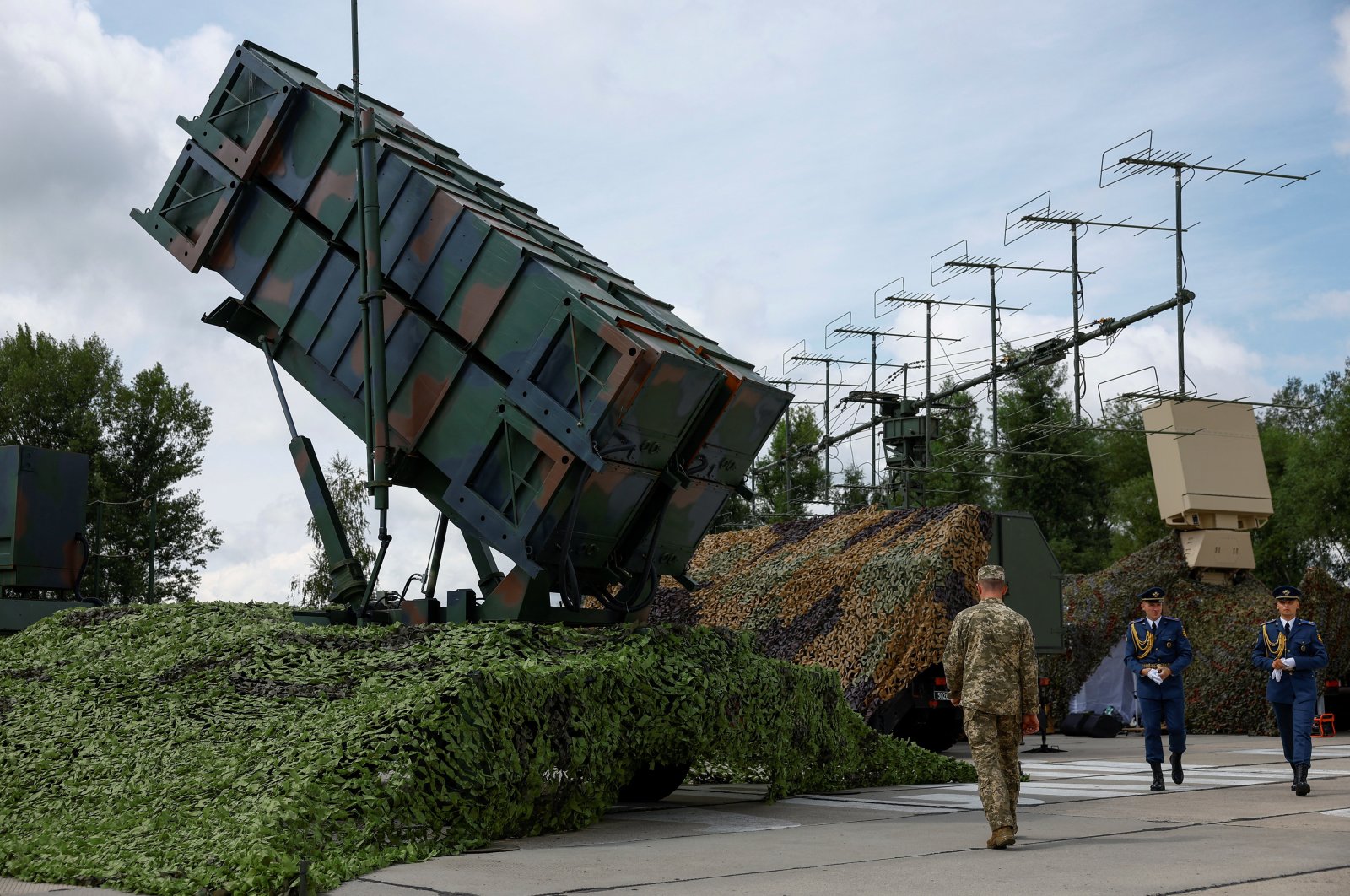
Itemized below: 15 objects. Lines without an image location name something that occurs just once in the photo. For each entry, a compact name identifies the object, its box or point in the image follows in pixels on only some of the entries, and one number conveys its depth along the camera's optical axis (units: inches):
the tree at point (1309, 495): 1421.0
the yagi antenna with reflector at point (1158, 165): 887.1
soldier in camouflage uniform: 296.0
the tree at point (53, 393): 1521.9
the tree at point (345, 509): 1189.1
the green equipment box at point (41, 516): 538.3
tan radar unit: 873.5
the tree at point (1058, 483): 1727.4
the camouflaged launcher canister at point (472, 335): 348.8
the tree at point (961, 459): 1498.2
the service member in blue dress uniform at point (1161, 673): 421.7
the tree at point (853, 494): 1476.9
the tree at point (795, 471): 1667.1
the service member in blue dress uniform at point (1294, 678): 393.7
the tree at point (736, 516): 1251.4
